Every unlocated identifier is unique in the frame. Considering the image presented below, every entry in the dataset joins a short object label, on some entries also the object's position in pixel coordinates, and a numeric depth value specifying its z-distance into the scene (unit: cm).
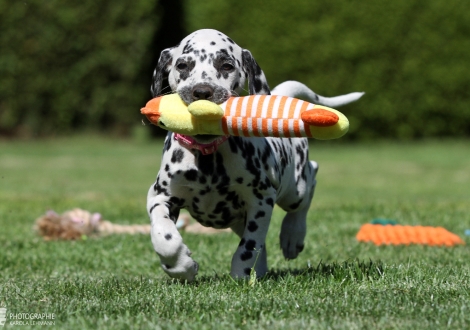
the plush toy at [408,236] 1271
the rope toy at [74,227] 1394
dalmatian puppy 834
